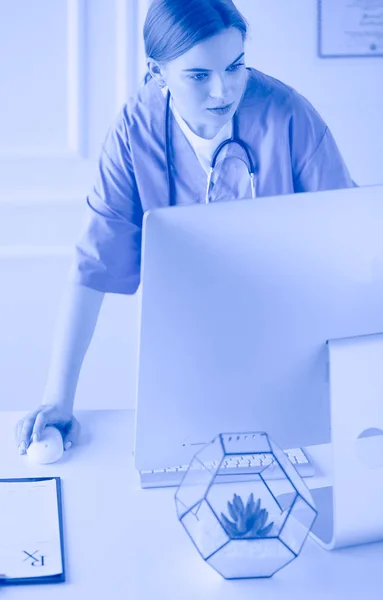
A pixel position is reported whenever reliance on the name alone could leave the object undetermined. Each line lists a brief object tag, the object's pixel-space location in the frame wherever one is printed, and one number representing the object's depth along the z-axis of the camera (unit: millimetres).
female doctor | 2589
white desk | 1876
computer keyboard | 2146
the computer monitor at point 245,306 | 1877
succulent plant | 1886
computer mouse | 2266
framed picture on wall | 3853
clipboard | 1901
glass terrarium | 1888
